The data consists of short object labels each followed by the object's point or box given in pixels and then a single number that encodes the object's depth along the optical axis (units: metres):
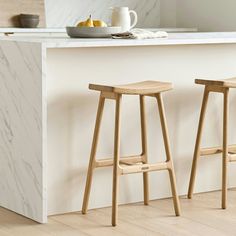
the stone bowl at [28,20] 7.36
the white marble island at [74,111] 4.67
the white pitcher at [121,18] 5.44
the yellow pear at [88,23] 5.21
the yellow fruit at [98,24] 5.29
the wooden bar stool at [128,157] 4.60
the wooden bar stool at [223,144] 5.03
